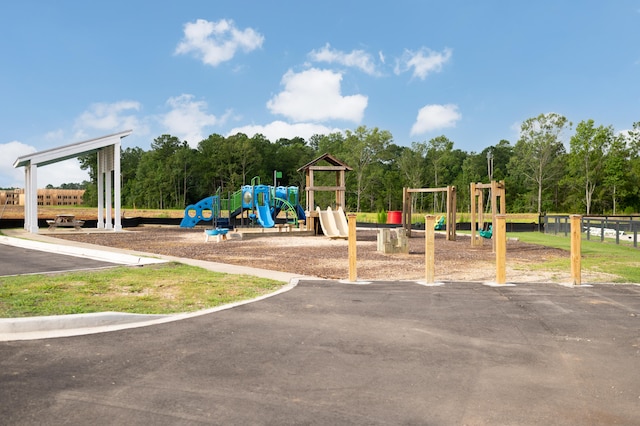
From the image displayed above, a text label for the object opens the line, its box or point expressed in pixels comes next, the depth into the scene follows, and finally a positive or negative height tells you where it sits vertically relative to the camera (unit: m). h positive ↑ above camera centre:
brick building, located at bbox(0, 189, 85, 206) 123.63 +3.10
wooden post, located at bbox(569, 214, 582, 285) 10.04 -0.97
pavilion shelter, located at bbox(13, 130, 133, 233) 28.42 +2.75
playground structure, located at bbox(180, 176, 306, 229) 32.66 +0.33
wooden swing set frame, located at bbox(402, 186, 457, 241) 24.00 -0.21
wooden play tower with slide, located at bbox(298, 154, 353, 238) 26.11 +0.34
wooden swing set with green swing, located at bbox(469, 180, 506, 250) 19.05 +0.24
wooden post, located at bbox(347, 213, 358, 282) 10.34 -0.87
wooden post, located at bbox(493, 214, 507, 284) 10.02 -0.87
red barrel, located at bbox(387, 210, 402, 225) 40.55 -0.74
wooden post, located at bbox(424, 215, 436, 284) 10.09 -0.84
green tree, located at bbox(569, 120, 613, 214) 59.31 +6.48
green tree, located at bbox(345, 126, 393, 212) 73.56 +8.05
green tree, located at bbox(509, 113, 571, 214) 65.50 +6.95
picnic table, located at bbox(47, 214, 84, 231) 30.27 -0.82
